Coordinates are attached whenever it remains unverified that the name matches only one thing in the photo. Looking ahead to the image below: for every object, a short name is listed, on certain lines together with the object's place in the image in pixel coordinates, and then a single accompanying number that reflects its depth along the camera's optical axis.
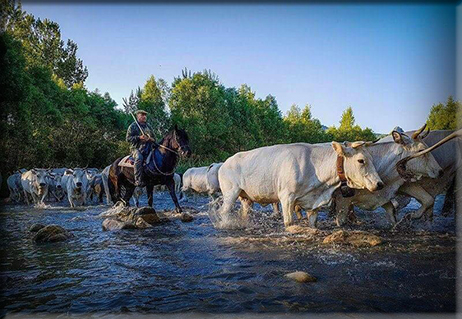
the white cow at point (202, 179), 17.41
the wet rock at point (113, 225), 8.96
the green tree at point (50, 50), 28.78
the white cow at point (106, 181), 15.93
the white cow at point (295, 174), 6.88
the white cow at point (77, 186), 16.84
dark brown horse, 11.07
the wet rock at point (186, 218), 10.41
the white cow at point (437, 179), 7.57
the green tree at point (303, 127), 69.31
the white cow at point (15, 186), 20.30
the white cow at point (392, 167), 7.19
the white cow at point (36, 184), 17.36
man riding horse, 11.62
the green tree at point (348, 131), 75.00
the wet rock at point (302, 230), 7.12
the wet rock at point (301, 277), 4.46
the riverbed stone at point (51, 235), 7.37
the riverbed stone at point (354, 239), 6.26
